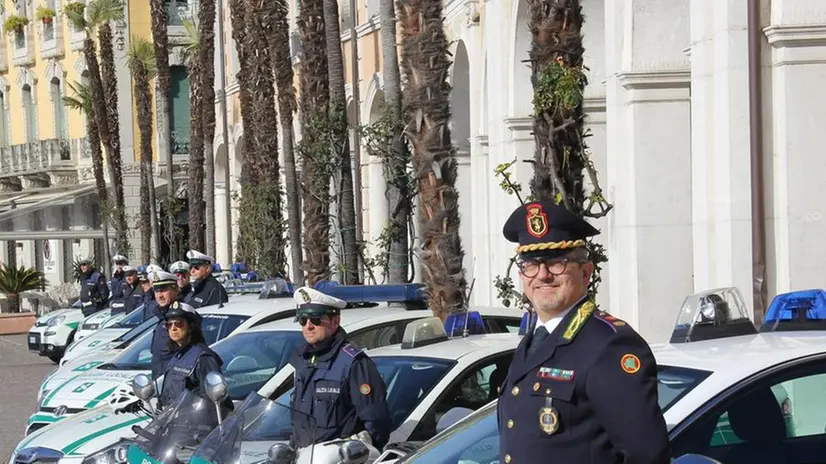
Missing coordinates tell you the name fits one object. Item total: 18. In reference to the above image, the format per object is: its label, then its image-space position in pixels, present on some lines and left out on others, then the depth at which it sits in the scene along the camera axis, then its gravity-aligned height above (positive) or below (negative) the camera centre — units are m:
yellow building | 52.78 +2.42
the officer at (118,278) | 24.51 -1.62
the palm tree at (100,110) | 45.50 +2.44
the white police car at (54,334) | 23.98 -2.48
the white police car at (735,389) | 4.86 -0.79
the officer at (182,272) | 16.12 -1.01
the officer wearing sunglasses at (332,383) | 7.11 -1.05
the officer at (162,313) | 10.27 -1.11
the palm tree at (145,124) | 43.91 +1.84
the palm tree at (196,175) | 37.97 +0.18
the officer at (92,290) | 25.69 -1.88
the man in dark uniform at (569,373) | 3.89 -0.58
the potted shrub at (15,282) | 38.53 -2.53
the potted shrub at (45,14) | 55.66 +6.75
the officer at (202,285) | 14.54 -1.07
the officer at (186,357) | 8.81 -1.10
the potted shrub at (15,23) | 59.28 +6.88
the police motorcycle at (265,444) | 6.18 -1.19
